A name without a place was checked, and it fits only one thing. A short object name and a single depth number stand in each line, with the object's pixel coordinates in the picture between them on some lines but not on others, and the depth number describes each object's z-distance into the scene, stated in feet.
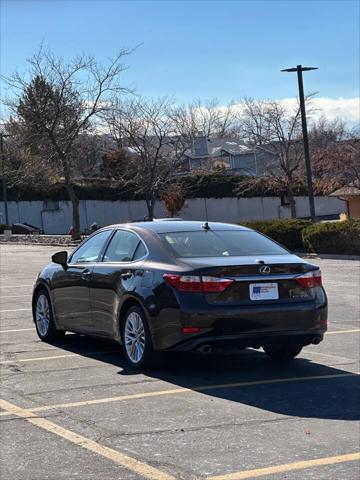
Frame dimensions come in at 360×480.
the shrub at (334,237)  82.58
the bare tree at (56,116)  135.54
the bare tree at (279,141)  159.94
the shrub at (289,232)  92.12
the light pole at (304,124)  98.37
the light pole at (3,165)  156.31
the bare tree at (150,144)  152.46
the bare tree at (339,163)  124.06
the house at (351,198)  134.10
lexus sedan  21.91
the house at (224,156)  257.69
